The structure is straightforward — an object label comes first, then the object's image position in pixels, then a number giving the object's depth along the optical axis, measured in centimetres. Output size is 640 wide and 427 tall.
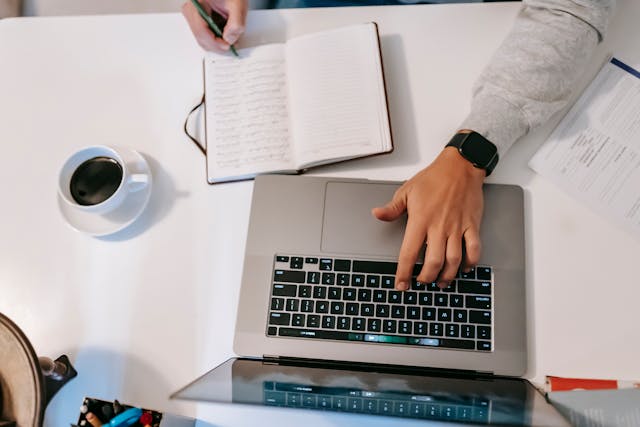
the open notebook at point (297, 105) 72
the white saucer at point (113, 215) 73
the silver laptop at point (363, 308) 60
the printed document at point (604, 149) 67
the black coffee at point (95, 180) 72
